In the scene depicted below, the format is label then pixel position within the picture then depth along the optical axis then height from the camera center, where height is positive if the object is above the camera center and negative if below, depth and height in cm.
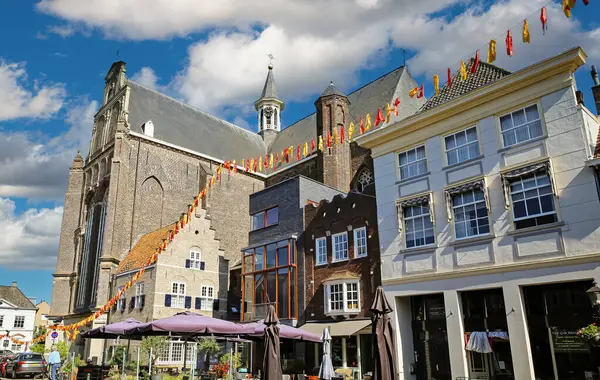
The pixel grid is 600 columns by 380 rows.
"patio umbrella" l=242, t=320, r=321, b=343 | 1574 +19
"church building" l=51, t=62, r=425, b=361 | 2981 +1154
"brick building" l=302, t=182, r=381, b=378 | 1883 +256
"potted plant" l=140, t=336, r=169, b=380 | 2056 -13
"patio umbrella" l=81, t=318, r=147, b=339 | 1605 +42
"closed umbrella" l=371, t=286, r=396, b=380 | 1023 -14
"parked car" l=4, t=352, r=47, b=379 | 2292 -100
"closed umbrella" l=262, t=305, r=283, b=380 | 1224 -27
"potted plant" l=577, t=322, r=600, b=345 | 1109 +1
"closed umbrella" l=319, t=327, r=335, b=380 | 1483 -77
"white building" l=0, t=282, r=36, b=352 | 6328 +336
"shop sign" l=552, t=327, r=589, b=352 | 1255 -19
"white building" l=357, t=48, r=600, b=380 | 1287 +319
